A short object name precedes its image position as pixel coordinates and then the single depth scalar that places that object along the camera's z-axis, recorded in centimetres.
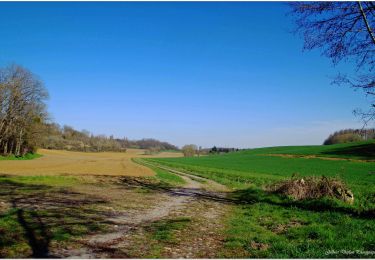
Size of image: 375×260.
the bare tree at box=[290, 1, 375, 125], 1120
